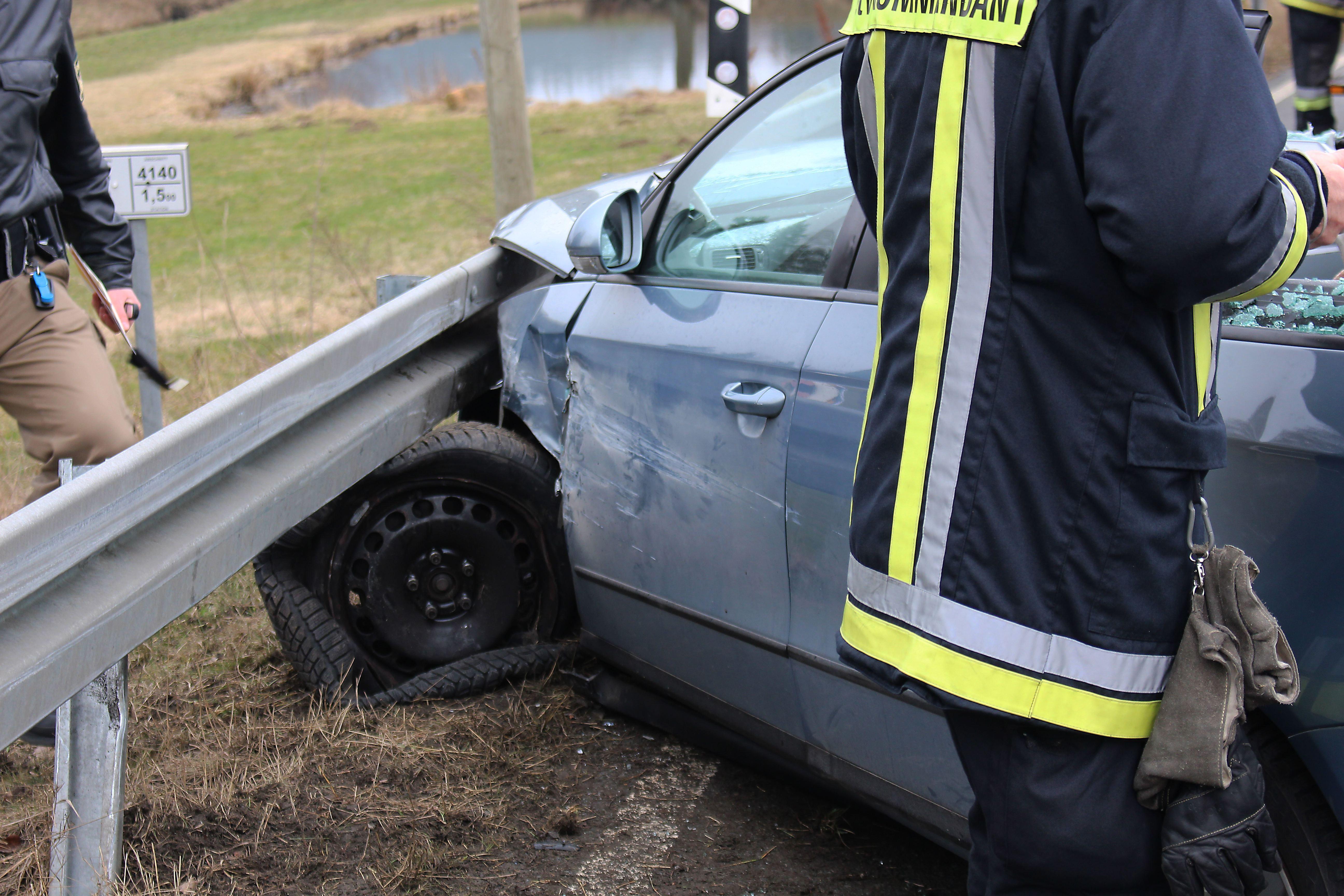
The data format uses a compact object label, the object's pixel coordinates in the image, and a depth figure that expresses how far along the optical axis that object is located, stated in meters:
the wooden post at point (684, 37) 26.27
